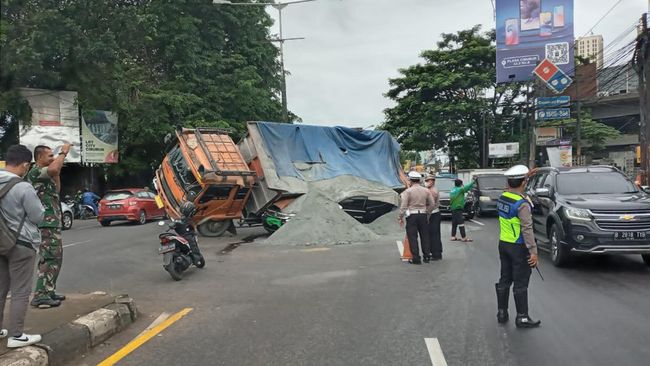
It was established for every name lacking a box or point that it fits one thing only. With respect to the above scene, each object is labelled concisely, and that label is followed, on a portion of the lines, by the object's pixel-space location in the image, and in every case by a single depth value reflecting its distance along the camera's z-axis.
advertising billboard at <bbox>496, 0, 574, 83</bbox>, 29.22
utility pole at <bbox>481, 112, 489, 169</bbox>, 39.33
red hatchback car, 20.70
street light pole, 25.73
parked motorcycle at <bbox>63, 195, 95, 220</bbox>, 25.77
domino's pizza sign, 25.23
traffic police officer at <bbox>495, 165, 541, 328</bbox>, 5.99
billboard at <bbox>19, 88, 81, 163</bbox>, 22.95
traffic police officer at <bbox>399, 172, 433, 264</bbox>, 10.33
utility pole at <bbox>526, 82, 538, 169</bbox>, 27.19
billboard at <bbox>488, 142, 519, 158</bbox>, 38.91
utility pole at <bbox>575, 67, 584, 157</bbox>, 27.91
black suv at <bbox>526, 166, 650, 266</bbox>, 8.70
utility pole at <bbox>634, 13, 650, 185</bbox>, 15.97
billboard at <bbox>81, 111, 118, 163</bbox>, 26.80
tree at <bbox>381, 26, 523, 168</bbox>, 37.44
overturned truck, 14.65
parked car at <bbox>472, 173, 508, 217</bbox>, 21.69
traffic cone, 10.65
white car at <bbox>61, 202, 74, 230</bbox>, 19.97
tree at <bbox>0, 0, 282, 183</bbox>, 22.23
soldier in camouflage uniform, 6.31
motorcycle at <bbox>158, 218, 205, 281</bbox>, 9.00
